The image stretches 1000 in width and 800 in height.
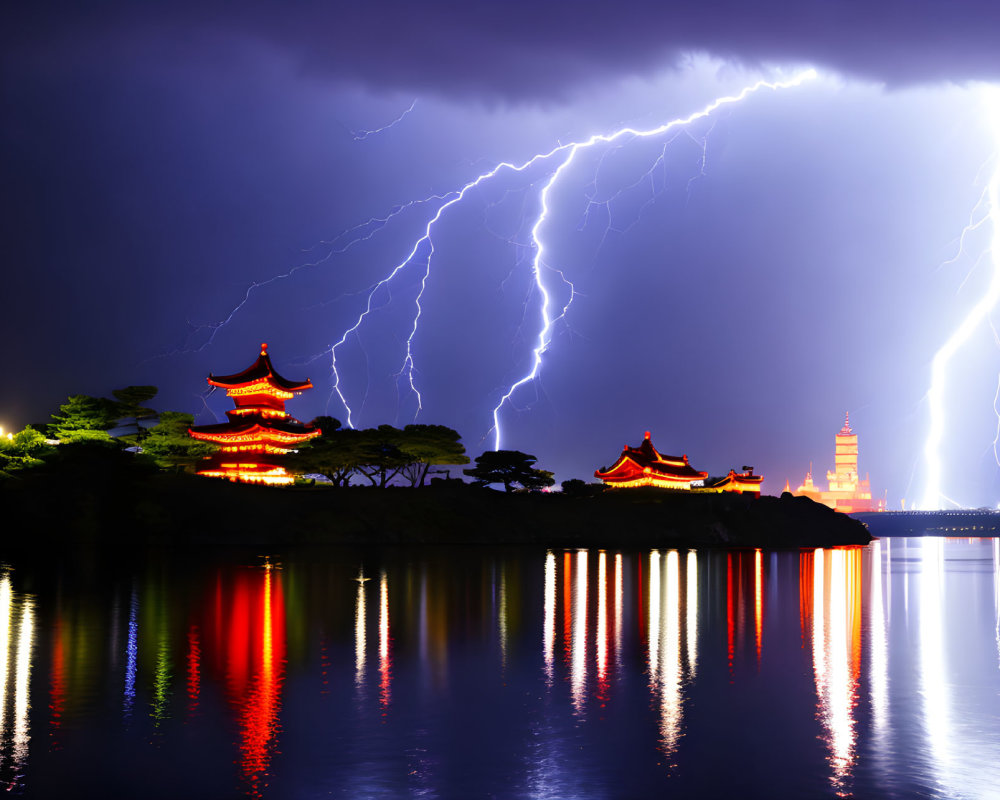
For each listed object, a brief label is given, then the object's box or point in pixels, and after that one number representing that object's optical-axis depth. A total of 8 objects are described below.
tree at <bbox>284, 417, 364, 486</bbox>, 66.69
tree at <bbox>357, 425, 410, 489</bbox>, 67.69
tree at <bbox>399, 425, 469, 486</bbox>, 68.59
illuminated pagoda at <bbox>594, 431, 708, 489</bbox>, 87.12
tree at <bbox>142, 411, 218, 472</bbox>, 67.69
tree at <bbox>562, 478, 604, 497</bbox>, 82.50
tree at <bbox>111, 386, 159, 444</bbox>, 67.94
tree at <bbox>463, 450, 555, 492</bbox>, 74.94
